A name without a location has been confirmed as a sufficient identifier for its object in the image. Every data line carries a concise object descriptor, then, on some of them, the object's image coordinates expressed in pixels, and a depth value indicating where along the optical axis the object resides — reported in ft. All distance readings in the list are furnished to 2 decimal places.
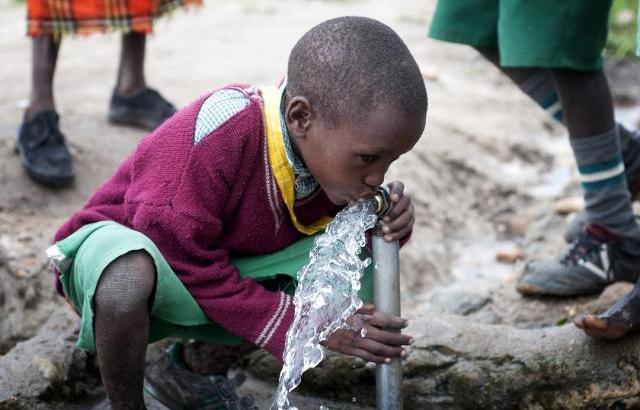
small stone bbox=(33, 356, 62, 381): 7.15
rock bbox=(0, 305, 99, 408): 6.95
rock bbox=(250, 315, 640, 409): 7.13
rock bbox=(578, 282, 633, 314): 8.63
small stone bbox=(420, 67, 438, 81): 17.58
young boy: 5.95
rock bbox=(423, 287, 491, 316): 9.88
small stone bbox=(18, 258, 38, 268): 9.17
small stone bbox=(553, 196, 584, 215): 12.53
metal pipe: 6.44
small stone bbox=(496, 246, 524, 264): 12.13
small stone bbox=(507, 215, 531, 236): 13.07
